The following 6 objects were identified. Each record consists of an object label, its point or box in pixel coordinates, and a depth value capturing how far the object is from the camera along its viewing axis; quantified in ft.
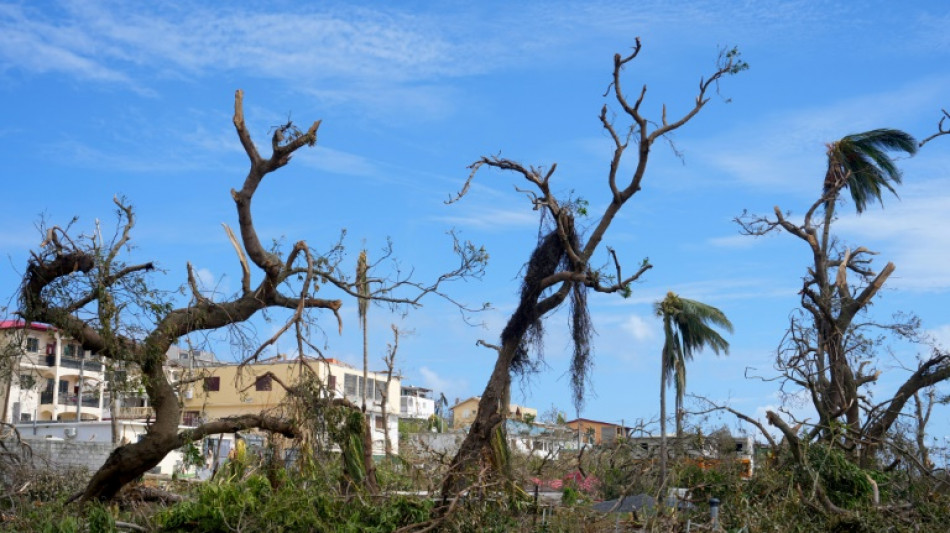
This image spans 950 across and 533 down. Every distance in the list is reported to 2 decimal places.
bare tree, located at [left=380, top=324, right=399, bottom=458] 63.10
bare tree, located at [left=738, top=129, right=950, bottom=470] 45.29
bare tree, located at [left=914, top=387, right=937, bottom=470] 47.22
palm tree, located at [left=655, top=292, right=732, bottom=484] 84.64
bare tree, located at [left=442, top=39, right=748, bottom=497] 44.21
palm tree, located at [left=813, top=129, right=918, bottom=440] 56.29
